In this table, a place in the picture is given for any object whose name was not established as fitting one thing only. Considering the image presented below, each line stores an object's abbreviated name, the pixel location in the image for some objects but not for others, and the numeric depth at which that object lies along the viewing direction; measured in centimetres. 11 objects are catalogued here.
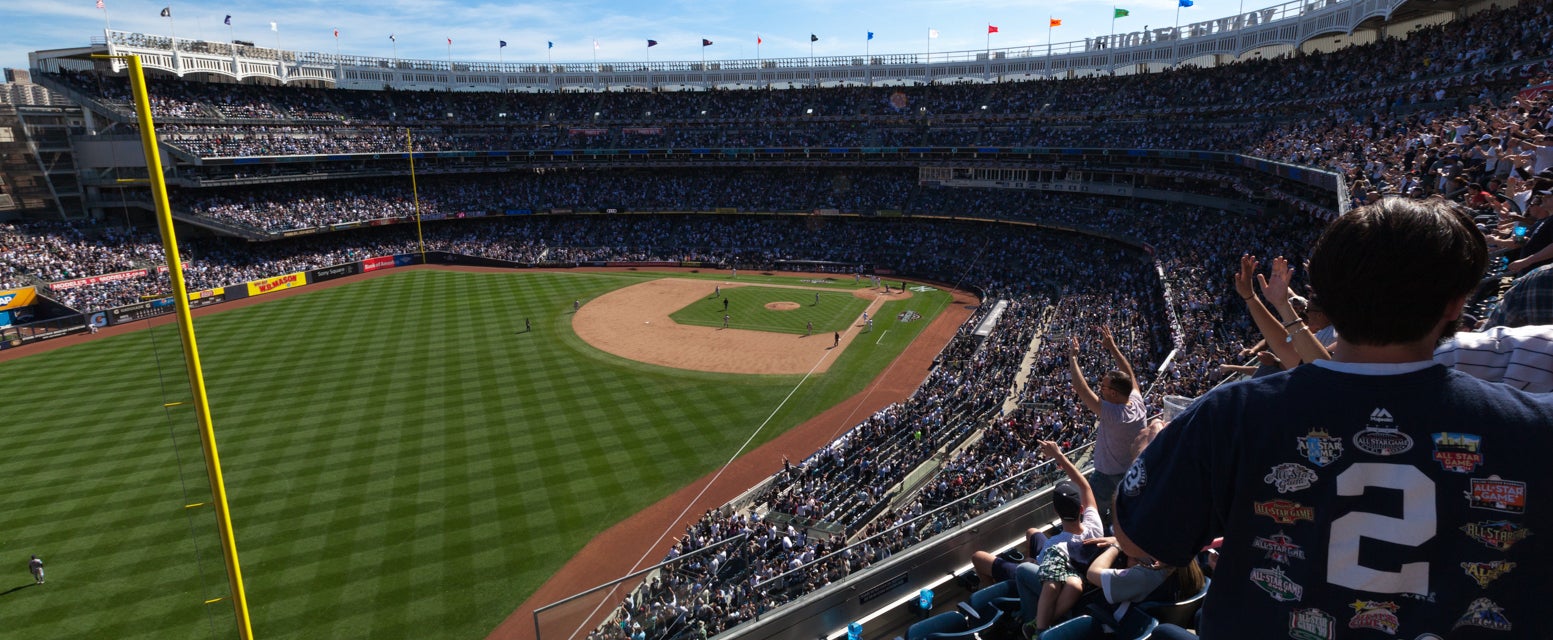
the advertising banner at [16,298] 3916
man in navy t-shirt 205
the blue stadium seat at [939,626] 567
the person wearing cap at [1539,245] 659
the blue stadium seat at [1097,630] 454
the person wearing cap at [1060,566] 491
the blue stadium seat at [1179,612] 480
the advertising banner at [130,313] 4121
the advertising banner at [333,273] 5278
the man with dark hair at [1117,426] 633
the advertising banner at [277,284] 4850
